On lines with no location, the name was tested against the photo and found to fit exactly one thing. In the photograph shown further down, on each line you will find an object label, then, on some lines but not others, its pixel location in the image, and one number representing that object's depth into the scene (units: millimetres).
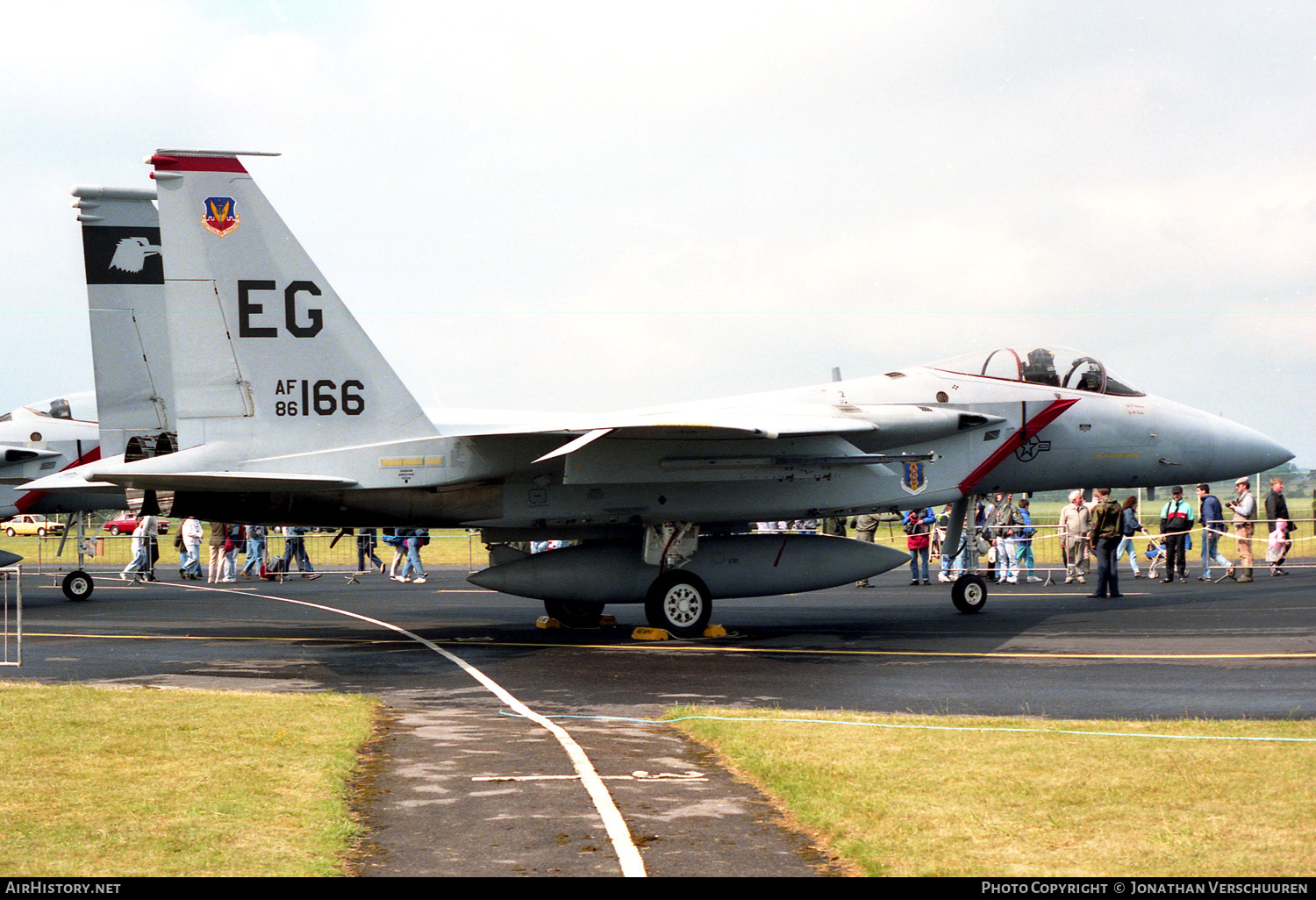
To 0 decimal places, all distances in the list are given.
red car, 60162
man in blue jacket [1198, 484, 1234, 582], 25453
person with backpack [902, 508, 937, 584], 26625
